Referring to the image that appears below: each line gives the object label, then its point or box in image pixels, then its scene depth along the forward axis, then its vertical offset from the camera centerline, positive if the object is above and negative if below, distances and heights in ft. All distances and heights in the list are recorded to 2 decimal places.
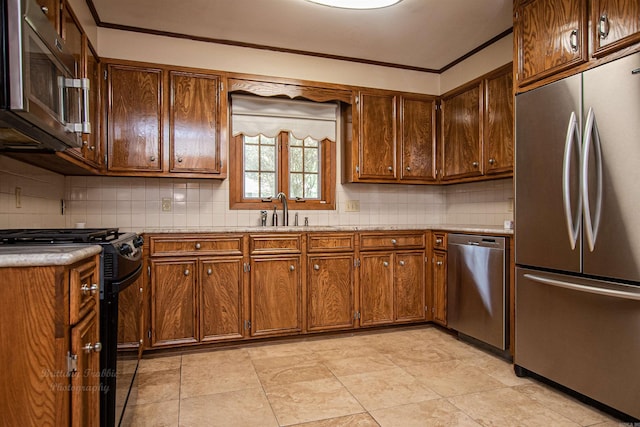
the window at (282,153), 11.76 +2.01
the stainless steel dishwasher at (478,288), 9.00 -1.77
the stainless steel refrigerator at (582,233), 6.11 -0.30
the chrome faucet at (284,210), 11.59 +0.21
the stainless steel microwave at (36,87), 4.00 +1.57
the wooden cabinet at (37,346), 3.59 -1.19
